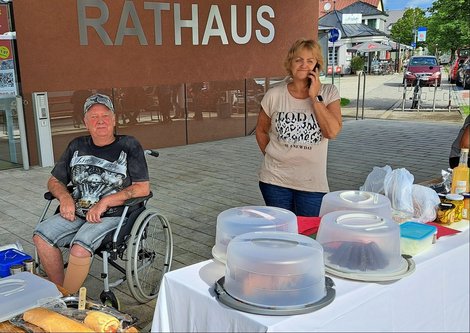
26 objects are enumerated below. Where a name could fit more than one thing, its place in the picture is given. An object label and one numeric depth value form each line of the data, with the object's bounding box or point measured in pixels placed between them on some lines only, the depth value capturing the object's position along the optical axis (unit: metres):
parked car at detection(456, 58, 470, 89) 17.69
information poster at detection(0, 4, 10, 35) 6.82
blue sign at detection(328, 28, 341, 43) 17.67
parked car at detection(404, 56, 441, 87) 18.78
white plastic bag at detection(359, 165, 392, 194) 2.40
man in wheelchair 2.78
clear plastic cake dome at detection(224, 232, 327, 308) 1.43
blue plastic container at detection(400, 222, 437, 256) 1.86
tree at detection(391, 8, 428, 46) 45.66
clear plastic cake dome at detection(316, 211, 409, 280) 1.64
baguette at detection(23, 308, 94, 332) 1.71
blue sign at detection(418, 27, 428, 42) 20.13
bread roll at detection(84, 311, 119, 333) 1.74
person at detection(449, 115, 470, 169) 2.88
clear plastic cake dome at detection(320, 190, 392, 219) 2.01
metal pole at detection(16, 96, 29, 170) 7.01
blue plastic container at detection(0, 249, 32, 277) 2.55
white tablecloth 1.44
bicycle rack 13.67
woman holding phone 2.59
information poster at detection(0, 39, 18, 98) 6.91
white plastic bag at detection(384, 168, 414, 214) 2.27
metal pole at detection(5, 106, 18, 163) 7.15
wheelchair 2.74
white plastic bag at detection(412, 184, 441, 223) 2.27
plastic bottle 2.40
